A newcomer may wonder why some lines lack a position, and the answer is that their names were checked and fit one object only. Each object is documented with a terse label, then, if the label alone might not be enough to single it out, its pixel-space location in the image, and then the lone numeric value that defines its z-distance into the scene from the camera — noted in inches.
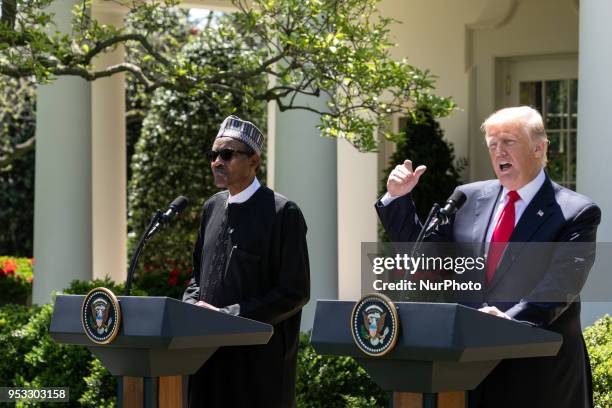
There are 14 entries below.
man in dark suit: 272.1
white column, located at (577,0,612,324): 516.3
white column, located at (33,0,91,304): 652.3
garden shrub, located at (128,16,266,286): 1079.9
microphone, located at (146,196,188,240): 319.8
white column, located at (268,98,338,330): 631.6
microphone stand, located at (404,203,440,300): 263.7
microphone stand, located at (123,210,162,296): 309.9
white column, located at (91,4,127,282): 799.9
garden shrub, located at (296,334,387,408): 491.1
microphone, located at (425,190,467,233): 267.8
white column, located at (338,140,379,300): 939.3
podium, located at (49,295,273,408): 285.4
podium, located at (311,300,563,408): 238.8
